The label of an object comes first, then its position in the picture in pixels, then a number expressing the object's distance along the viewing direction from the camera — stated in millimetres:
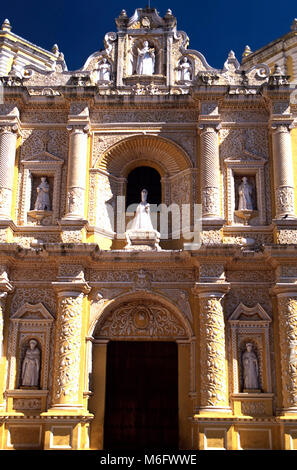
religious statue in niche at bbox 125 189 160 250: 14320
